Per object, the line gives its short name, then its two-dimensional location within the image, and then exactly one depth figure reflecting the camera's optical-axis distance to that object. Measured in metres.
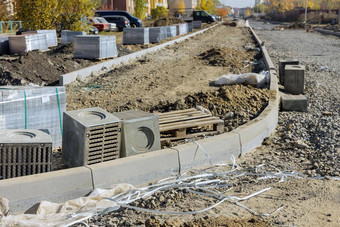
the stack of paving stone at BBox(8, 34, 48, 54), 17.44
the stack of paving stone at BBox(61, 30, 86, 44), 22.17
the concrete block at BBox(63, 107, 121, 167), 5.44
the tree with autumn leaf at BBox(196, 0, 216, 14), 105.50
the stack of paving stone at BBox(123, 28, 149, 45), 24.61
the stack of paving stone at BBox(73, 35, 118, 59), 16.73
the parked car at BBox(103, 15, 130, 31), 40.38
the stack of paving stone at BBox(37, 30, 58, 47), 21.55
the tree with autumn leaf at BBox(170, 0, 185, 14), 108.69
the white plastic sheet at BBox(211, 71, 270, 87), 11.58
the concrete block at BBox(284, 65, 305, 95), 10.94
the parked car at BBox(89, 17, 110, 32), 36.08
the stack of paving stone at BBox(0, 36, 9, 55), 17.89
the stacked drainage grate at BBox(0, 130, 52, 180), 5.14
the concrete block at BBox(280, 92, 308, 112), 9.62
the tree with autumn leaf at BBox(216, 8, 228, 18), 144.32
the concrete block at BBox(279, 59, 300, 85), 12.73
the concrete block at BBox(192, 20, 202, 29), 53.66
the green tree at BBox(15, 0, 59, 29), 23.66
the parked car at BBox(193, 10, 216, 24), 64.94
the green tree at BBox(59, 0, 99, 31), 23.97
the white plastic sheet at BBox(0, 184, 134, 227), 4.20
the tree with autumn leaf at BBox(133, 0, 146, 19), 51.39
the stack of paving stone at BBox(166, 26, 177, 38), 32.78
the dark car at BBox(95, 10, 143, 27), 43.03
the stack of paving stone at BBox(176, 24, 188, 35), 38.75
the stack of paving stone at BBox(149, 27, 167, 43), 27.46
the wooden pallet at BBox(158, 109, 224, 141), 7.04
